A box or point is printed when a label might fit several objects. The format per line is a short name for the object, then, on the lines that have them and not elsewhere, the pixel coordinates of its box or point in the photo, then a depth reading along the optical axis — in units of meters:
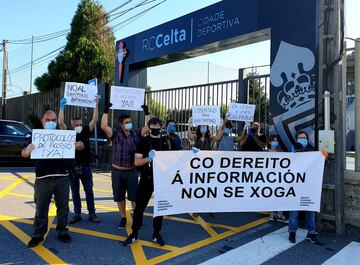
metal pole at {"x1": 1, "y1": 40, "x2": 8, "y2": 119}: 29.39
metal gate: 9.12
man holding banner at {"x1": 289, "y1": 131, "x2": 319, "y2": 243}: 5.75
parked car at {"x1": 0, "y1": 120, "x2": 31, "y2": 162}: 13.41
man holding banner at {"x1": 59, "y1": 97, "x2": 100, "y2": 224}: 6.50
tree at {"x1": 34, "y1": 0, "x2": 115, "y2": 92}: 24.20
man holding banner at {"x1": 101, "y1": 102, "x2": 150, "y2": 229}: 6.17
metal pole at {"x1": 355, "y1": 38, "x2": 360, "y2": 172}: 6.80
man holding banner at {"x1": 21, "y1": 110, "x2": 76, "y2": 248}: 5.22
